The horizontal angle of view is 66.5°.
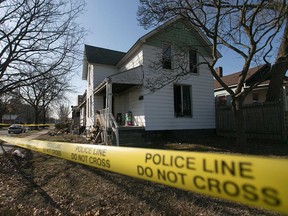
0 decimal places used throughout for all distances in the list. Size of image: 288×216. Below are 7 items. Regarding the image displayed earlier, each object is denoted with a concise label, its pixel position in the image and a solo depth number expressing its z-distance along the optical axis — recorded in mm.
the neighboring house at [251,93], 18094
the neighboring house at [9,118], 89006
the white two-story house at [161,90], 12414
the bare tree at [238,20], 8795
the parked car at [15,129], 33000
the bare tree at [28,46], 10094
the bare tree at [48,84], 10973
